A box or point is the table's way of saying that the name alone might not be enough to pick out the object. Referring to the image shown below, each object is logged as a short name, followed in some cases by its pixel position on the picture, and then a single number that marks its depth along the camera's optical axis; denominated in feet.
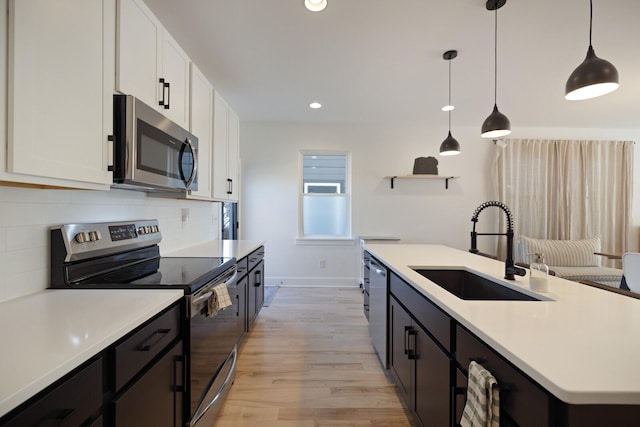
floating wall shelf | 14.19
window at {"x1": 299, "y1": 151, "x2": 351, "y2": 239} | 15.01
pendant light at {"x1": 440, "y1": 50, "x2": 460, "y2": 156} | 8.75
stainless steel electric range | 4.02
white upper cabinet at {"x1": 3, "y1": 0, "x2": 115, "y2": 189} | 2.71
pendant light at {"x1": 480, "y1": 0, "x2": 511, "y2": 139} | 6.42
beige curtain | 14.37
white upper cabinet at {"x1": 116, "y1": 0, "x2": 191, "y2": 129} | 4.22
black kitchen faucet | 4.70
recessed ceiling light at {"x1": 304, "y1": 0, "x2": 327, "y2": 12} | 5.86
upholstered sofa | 13.14
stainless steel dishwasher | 6.57
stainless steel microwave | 4.10
